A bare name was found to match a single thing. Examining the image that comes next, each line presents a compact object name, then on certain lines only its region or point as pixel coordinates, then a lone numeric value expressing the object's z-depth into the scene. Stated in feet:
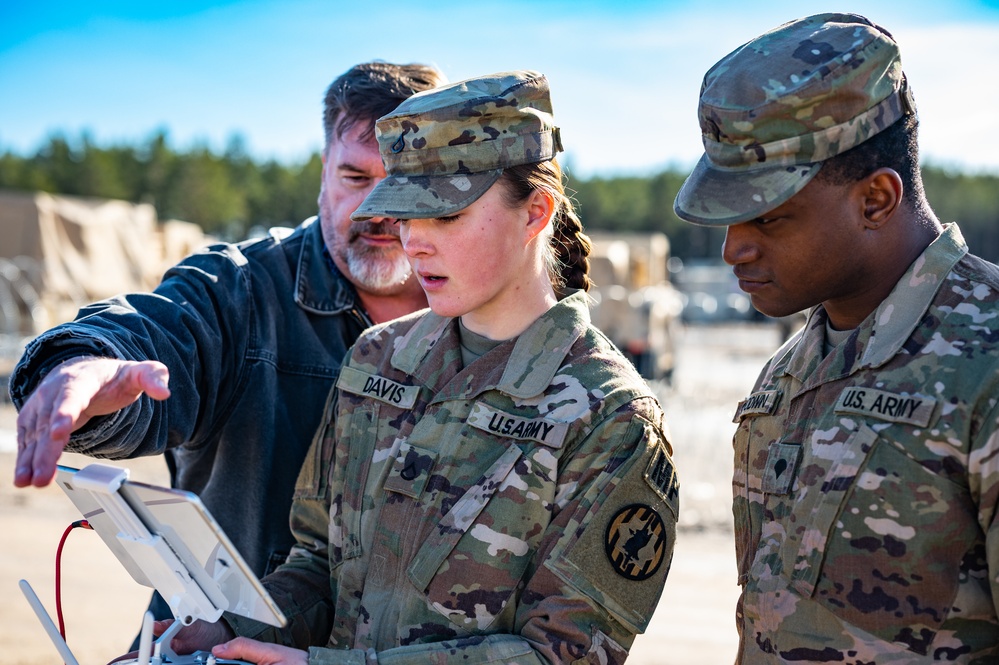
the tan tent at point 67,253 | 63.10
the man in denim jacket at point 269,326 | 8.90
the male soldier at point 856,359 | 6.14
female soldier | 7.11
